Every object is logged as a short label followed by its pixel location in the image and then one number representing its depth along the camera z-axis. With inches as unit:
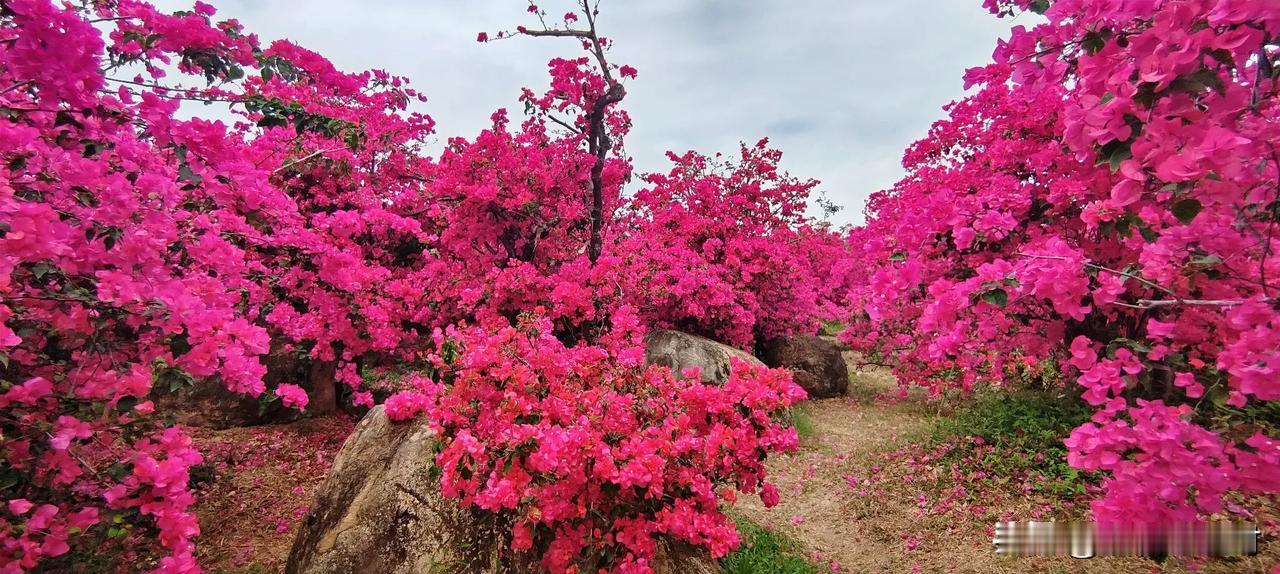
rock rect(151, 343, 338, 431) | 267.7
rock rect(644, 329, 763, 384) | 323.6
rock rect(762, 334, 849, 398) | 408.8
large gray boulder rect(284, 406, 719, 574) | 140.2
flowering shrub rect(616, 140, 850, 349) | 351.6
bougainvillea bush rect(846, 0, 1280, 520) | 63.4
